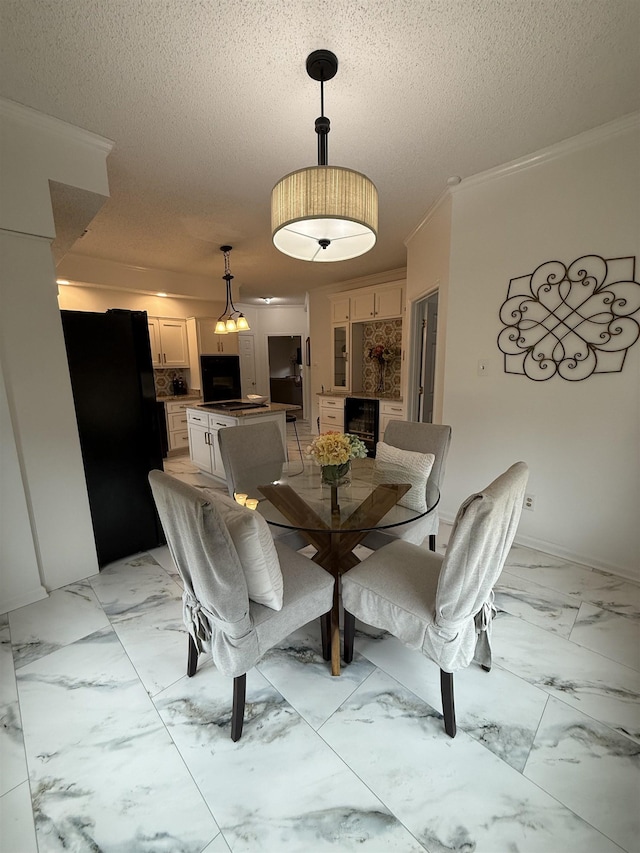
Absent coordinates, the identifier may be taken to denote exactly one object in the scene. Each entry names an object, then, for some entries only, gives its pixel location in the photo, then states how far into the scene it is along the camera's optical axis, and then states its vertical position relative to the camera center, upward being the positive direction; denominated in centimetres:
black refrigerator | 230 -37
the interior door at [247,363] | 768 +9
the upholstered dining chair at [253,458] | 212 -62
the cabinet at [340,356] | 561 +16
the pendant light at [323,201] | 125 +63
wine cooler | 500 -80
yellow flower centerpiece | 181 -45
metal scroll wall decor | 205 +28
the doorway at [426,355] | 397 +11
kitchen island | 366 -59
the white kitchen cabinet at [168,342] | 509 +39
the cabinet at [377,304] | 479 +88
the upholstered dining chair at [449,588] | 111 -88
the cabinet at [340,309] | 547 +91
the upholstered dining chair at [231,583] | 109 -76
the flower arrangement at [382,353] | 531 +18
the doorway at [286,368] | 876 -3
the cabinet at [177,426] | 523 -88
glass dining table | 155 -70
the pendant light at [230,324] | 416 +52
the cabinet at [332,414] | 546 -76
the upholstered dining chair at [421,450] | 197 -57
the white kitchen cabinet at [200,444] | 413 -94
